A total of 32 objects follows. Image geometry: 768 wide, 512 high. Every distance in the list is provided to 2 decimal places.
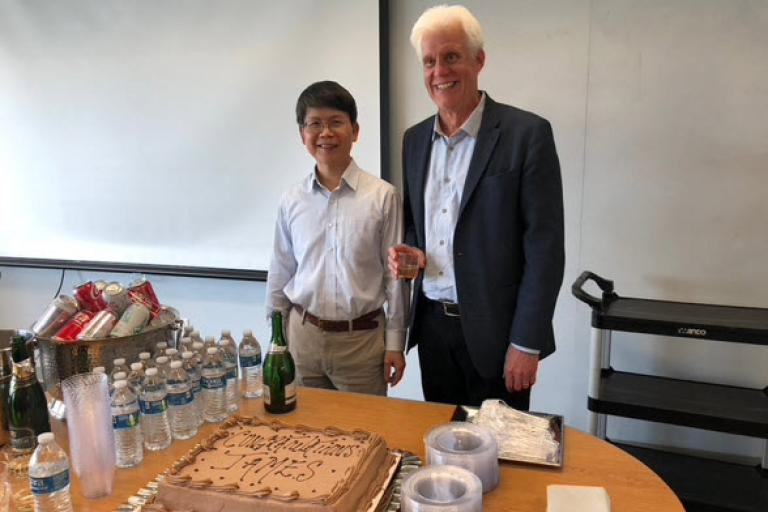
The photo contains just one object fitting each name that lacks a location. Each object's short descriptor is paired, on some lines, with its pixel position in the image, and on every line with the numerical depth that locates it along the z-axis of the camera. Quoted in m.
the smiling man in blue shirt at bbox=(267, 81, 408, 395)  1.86
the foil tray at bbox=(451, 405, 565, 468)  1.21
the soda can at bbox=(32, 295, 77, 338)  1.41
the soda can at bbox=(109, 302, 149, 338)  1.43
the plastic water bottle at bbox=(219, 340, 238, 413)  1.47
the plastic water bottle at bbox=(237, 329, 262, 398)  1.55
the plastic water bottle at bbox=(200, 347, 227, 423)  1.41
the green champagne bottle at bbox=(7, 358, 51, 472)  1.27
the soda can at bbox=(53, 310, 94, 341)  1.40
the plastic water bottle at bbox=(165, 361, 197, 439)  1.32
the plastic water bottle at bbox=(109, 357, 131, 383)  1.35
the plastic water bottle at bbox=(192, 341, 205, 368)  1.44
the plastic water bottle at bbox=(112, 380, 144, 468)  1.22
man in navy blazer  1.68
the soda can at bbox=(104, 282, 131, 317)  1.51
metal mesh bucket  1.39
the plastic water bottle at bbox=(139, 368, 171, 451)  1.28
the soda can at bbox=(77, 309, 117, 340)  1.40
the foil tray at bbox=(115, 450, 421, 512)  1.09
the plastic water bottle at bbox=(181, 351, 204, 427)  1.39
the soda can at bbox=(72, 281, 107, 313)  1.51
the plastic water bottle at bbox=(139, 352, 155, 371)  1.38
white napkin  1.03
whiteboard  2.64
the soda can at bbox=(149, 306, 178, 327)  1.51
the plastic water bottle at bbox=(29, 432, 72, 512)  1.03
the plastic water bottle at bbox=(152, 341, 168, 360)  1.45
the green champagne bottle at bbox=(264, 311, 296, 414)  1.46
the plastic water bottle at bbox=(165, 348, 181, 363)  1.36
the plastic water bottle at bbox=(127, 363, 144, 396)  1.32
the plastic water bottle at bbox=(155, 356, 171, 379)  1.33
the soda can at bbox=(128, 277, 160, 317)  1.52
